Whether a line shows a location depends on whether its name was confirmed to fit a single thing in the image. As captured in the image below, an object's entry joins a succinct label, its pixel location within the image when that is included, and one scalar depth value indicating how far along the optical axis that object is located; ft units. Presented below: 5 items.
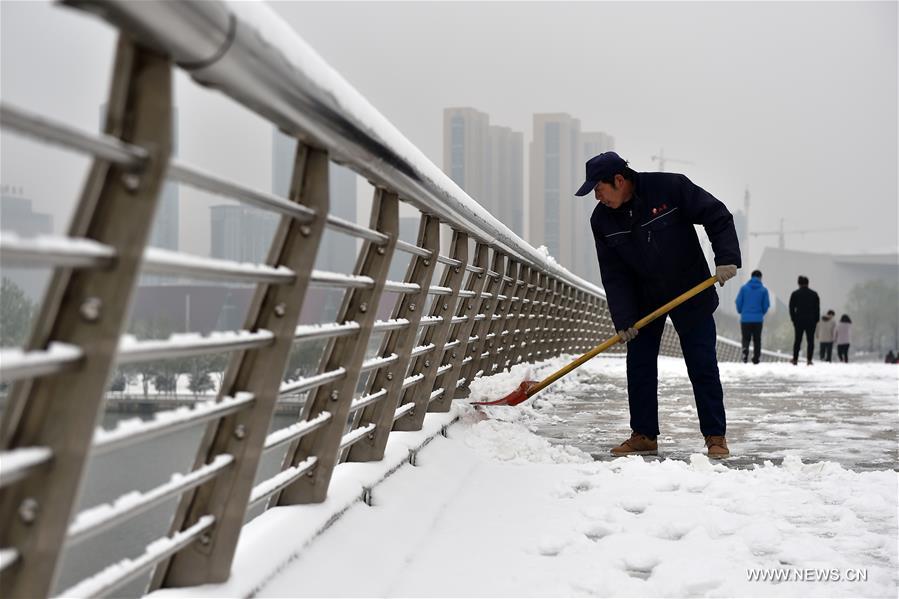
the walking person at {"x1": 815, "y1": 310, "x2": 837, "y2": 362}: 95.66
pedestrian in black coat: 59.16
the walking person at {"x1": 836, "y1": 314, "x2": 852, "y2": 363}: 109.19
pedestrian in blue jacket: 60.18
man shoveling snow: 17.49
